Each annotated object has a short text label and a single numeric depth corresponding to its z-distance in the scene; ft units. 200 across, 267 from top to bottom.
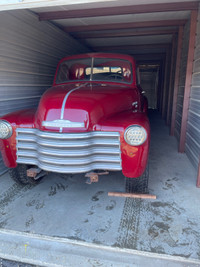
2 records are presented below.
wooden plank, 8.76
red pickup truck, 7.25
